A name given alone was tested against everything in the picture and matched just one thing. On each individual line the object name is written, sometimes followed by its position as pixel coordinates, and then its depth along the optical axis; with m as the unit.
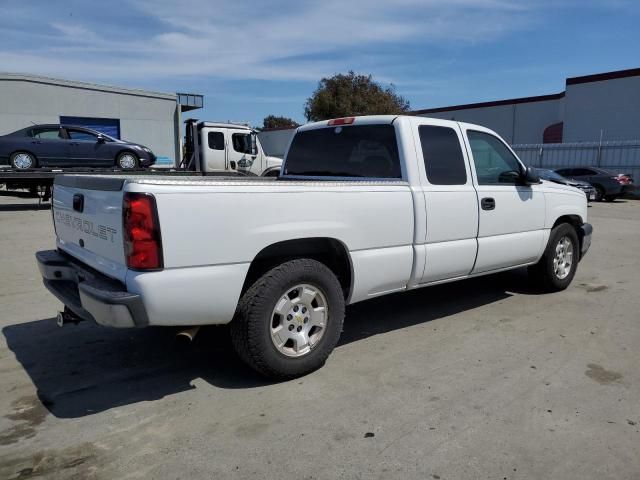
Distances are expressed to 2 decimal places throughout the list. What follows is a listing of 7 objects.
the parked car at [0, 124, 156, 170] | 14.86
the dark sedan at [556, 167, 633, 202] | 21.34
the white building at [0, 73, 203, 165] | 29.03
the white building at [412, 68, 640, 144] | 30.09
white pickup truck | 3.06
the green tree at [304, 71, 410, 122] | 40.66
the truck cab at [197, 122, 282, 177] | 15.71
